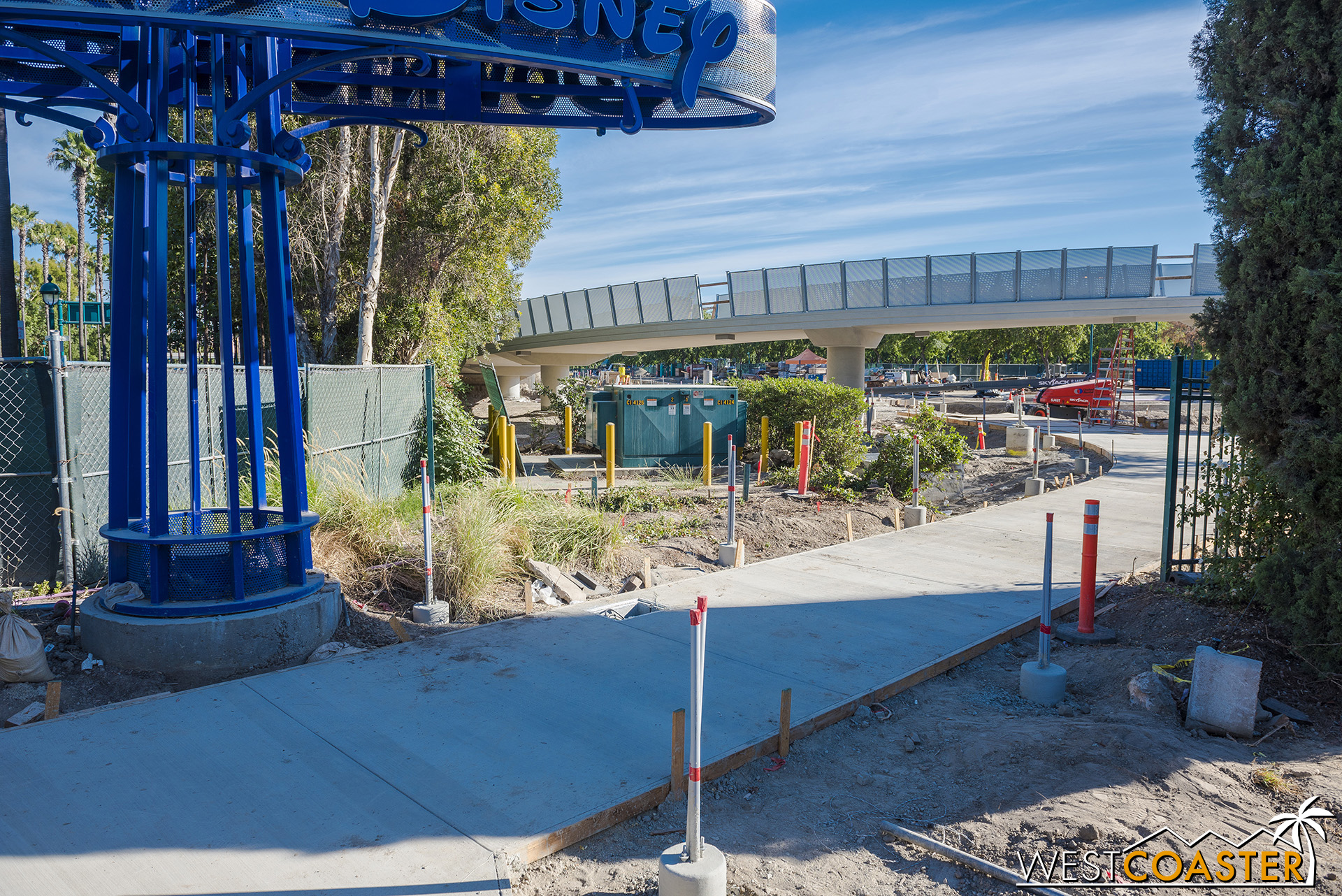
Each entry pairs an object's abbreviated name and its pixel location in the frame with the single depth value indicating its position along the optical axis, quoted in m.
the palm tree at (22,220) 44.11
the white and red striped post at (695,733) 3.63
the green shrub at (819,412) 17.05
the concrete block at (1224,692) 5.17
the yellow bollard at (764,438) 18.80
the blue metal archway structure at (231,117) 6.18
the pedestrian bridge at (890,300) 23.56
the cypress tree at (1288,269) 5.64
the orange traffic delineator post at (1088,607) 7.04
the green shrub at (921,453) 14.35
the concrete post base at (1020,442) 23.98
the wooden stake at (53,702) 5.25
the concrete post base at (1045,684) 5.97
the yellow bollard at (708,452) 16.42
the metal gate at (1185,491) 7.93
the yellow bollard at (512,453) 15.54
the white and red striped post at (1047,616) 6.00
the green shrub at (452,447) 13.71
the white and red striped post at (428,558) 7.43
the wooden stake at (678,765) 4.46
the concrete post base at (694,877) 3.53
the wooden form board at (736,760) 4.05
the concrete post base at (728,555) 10.15
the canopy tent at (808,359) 56.12
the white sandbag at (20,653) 5.71
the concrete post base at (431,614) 7.46
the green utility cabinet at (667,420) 19.83
